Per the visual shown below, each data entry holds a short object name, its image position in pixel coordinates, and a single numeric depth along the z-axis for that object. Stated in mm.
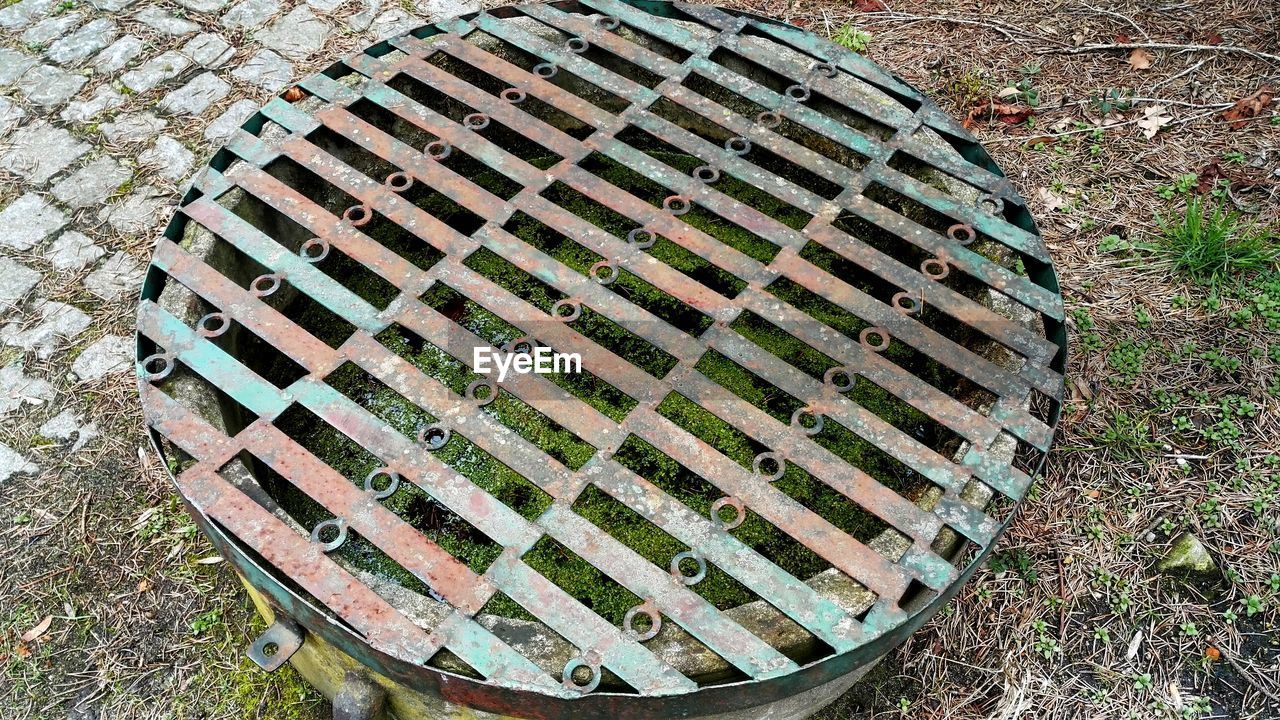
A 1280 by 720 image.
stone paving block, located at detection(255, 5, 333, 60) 3680
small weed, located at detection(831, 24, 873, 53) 3654
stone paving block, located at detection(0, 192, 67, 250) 3070
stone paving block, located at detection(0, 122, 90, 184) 3244
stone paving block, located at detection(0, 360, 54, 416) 2721
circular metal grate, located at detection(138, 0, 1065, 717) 1651
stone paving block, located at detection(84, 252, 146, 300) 2975
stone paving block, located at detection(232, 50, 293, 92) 3564
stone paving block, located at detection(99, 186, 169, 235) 3125
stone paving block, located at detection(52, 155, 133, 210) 3186
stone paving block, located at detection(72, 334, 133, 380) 2797
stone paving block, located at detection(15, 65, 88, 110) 3457
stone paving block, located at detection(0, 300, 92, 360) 2842
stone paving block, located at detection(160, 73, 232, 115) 3465
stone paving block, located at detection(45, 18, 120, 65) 3596
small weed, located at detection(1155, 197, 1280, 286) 2910
